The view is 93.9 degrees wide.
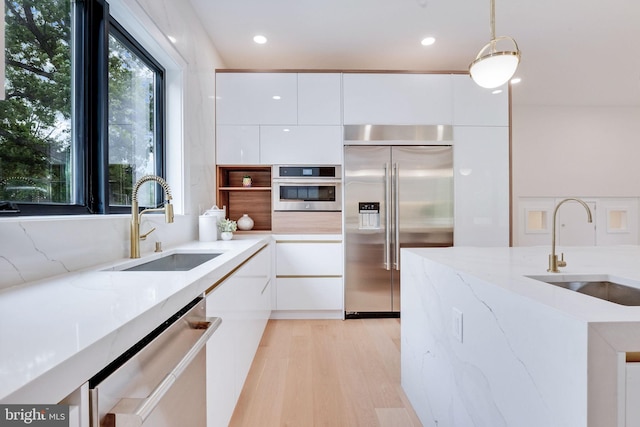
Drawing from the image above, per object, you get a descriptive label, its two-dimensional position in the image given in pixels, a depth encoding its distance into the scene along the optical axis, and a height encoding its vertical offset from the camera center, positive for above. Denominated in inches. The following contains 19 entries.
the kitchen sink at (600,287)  40.4 -10.9
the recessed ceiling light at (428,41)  114.3 +65.6
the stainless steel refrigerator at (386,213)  118.6 -1.3
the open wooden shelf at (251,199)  133.2 +5.1
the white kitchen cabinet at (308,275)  119.0 -25.8
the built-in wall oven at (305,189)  121.6 +8.7
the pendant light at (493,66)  64.5 +31.7
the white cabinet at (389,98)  119.8 +44.9
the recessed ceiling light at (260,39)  113.5 +65.9
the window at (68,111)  45.3 +18.7
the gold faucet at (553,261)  43.3 -7.6
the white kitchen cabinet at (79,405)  18.1 -12.1
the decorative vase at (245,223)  125.1 -5.3
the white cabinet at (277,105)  119.8 +42.2
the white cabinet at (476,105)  121.5 +42.8
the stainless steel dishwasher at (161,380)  21.5 -14.9
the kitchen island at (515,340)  24.1 -14.2
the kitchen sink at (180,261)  66.0 -11.7
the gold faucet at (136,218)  59.8 -1.5
